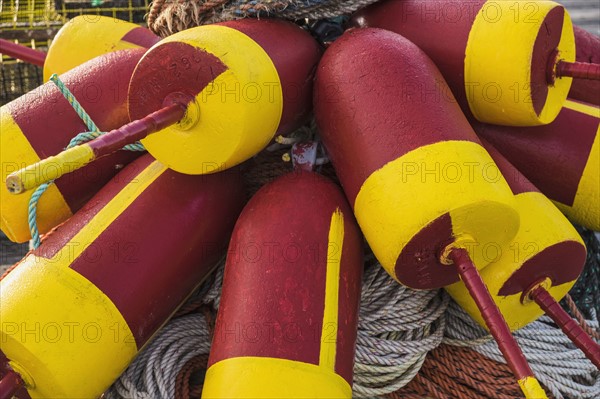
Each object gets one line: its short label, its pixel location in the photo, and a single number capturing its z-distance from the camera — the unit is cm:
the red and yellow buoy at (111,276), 108
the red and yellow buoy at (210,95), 108
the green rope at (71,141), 121
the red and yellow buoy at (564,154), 136
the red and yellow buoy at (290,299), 104
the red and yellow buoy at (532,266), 118
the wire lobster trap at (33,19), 248
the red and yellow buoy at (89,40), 155
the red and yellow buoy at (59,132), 129
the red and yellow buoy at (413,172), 104
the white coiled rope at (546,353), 133
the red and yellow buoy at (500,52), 118
